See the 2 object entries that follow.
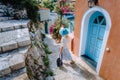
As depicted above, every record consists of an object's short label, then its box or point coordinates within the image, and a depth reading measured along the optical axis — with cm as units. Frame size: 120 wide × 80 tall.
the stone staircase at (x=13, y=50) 204
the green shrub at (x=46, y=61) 464
